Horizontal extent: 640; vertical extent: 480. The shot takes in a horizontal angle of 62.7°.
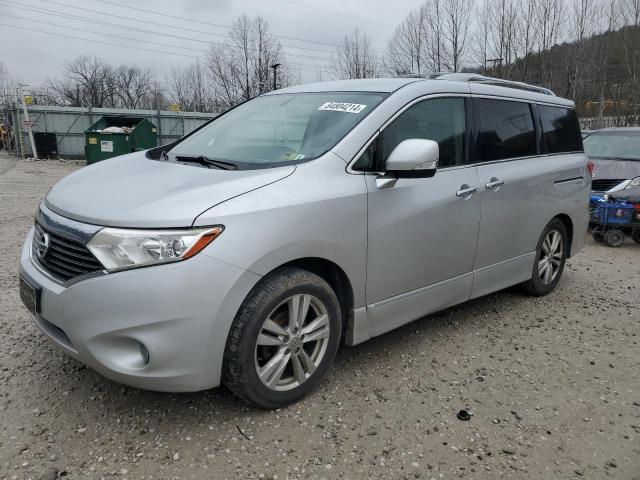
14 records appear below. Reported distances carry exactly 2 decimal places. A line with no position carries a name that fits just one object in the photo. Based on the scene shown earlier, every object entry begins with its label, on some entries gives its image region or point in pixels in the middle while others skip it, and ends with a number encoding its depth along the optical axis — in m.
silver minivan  2.36
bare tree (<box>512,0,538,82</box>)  23.39
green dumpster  17.50
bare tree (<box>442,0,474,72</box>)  26.25
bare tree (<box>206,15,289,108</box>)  43.75
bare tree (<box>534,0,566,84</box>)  22.92
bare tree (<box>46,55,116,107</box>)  57.19
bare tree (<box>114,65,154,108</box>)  61.09
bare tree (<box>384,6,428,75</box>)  27.53
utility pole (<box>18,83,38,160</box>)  21.67
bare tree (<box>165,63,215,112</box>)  50.60
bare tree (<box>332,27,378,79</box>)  33.53
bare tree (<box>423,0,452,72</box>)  26.80
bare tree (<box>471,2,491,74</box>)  24.38
